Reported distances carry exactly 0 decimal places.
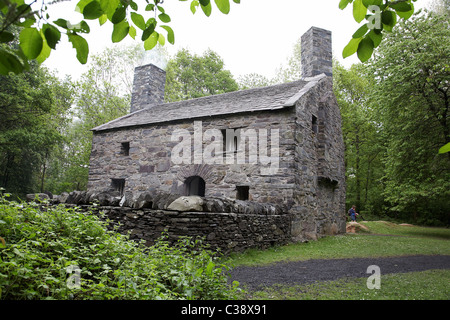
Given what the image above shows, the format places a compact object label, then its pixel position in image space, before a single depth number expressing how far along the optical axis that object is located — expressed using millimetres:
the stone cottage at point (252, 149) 10109
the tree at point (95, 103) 22797
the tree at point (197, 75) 28219
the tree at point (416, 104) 13852
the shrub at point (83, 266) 2564
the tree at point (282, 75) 28828
